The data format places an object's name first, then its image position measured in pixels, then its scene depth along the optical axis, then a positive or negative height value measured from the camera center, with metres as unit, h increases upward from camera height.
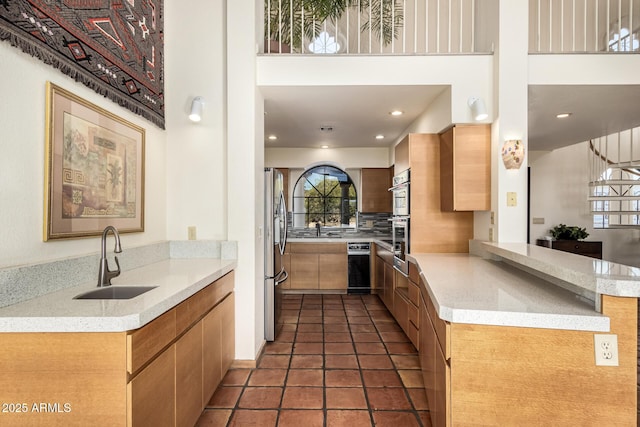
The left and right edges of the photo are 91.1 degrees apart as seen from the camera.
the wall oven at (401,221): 3.06 -0.06
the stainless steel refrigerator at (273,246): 2.99 -0.31
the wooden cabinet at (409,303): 2.80 -0.87
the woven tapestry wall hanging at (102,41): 1.40 +0.95
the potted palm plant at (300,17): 2.99 +1.97
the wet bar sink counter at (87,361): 1.15 -0.56
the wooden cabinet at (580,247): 4.88 -0.50
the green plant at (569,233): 4.95 -0.29
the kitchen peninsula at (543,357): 1.22 -0.58
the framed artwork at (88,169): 1.56 +0.27
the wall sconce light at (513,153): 2.50 +0.49
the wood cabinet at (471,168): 2.70 +0.40
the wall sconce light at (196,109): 2.50 +0.85
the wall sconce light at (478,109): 2.56 +0.87
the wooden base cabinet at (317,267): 4.95 -0.82
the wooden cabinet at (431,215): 2.97 +0.00
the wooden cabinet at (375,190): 5.24 +0.42
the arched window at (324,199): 5.56 +0.29
